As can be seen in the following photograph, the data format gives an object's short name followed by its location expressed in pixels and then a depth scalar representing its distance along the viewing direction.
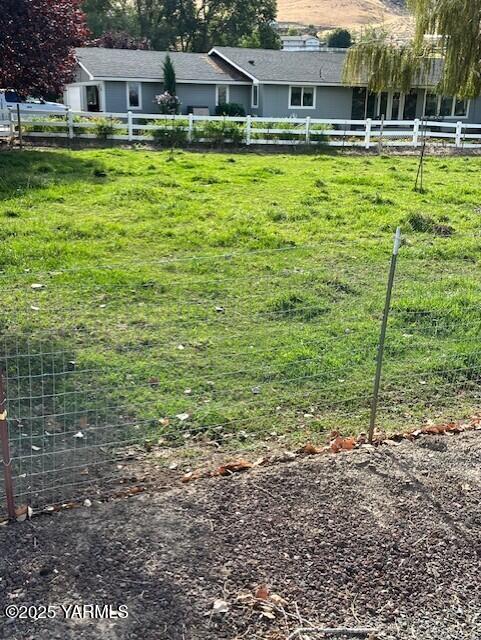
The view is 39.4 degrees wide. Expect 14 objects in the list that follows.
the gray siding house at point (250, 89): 31.66
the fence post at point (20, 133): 19.22
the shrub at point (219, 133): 22.33
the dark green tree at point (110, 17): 54.88
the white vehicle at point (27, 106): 25.61
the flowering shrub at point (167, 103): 29.55
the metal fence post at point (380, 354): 4.37
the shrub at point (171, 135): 21.89
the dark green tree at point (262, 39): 53.31
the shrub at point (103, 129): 21.88
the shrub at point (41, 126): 21.33
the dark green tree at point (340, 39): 84.44
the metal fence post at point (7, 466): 3.55
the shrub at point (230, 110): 31.52
